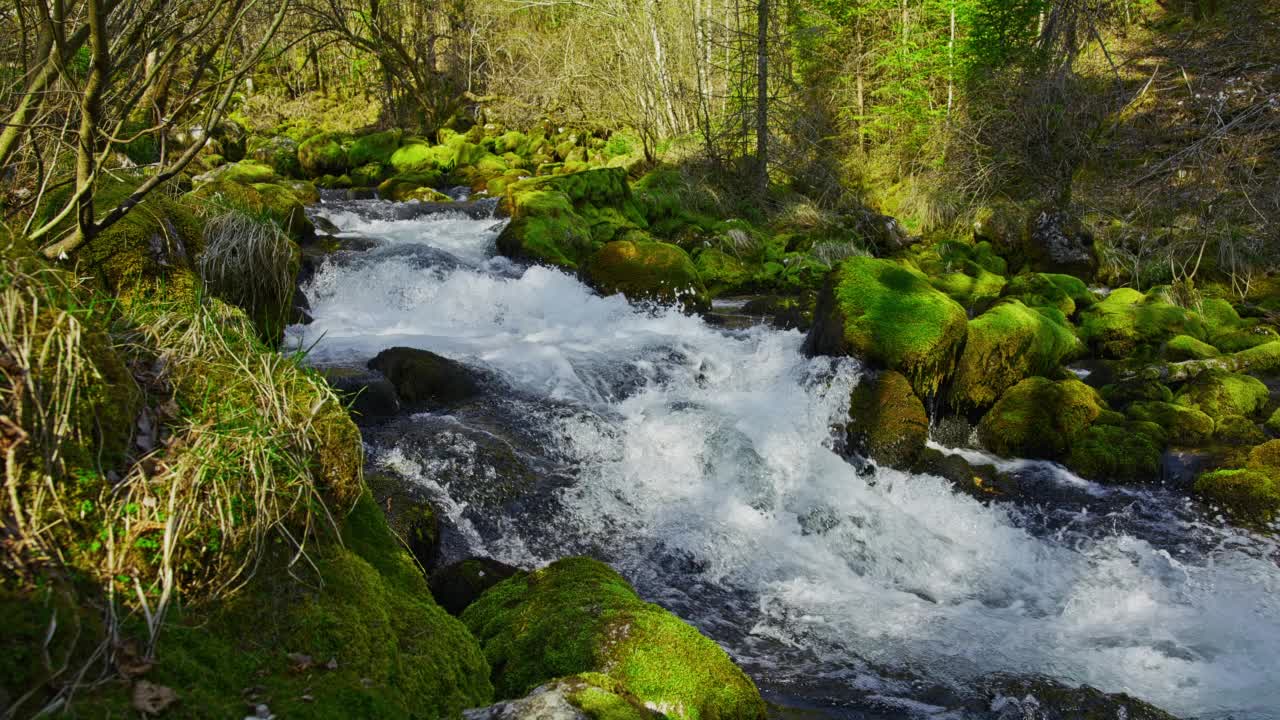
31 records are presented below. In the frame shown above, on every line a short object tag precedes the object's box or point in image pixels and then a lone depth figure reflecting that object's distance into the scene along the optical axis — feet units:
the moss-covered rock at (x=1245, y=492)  21.97
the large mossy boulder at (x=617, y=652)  10.21
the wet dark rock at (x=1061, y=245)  50.01
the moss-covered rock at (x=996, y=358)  28.25
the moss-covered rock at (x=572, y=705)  7.32
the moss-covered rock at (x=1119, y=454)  24.97
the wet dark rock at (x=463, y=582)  14.35
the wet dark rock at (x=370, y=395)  22.76
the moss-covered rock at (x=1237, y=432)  26.05
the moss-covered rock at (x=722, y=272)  47.93
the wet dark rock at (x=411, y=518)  16.16
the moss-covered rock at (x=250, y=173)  55.36
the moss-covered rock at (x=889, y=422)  25.64
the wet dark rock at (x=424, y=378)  25.31
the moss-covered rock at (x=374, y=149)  78.89
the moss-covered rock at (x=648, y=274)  39.68
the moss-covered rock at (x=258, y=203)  24.85
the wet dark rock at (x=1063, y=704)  12.96
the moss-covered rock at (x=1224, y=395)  27.91
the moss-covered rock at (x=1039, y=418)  26.50
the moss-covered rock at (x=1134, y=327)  35.50
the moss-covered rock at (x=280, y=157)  75.72
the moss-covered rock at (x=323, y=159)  76.18
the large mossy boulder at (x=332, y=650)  6.11
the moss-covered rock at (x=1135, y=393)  28.91
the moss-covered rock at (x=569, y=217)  46.65
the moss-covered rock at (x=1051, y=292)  39.86
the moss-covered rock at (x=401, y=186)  65.31
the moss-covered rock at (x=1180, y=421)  26.27
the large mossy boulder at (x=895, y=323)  27.53
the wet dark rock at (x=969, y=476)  24.32
